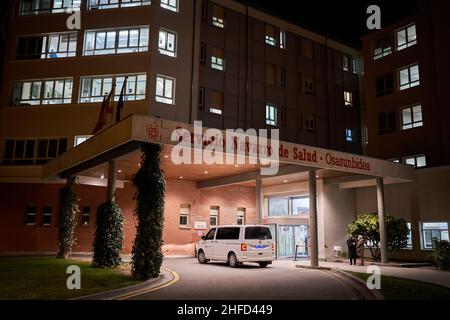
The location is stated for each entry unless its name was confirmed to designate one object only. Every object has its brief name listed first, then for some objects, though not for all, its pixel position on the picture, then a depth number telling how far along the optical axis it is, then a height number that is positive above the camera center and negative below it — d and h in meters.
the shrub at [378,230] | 24.78 +0.53
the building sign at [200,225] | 28.97 +0.78
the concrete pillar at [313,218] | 20.08 +0.96
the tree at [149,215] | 14.02 +0.69
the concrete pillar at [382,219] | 23.83 +1.15
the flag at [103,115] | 21.84 +6.19
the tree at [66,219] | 22.52 +0.81
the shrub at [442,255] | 21.03 -0.72
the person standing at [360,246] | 22.58 -0.37
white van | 19.81 -0.36
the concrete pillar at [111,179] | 18.06 +2.37
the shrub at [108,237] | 17.70 -0.09
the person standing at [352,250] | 23.03 -0.59
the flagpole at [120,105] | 18.98 +6.06
